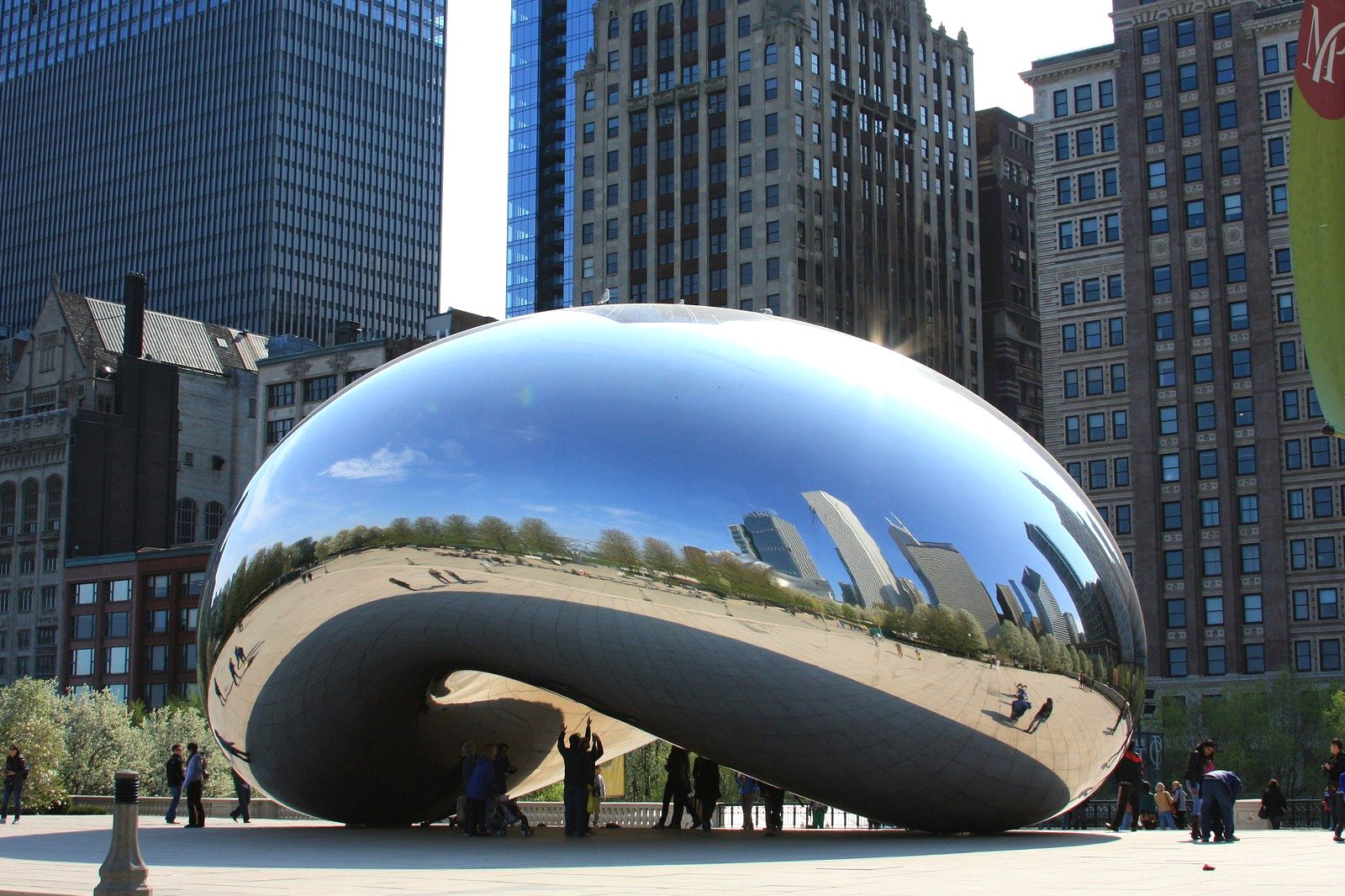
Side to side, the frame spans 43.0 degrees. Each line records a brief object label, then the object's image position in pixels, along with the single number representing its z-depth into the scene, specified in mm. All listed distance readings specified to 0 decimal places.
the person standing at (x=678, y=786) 23000
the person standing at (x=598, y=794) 23558
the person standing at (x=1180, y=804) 34344
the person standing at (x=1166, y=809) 32281
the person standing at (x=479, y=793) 20328
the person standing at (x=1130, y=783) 23719
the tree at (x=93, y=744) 45938
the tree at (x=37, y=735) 37188
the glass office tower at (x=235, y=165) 176875
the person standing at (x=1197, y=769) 20812
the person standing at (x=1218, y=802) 20308
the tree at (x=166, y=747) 46000
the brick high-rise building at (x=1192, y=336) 91500
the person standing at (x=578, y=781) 20750
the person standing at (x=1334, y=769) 24656
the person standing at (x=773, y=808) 21297
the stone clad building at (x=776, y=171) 117500
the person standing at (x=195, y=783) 24969
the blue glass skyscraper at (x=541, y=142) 143375
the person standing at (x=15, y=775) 29125
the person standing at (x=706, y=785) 22203
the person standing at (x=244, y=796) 28555
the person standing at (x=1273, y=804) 29328
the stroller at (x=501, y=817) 20906
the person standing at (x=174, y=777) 26836
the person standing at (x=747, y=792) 24484
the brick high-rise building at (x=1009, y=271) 136250
